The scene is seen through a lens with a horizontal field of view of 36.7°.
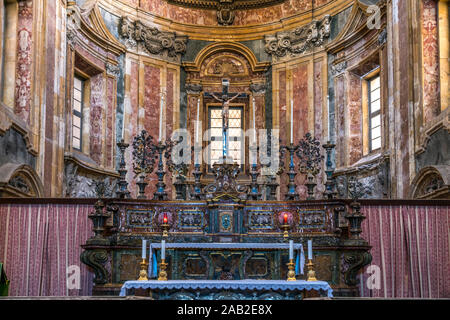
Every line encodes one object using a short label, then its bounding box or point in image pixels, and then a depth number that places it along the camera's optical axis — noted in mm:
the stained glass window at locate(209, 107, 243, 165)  19750
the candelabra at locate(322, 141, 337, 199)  12284
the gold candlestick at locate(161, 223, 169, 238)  10969
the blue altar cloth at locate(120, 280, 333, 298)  8672
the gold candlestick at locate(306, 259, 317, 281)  9002
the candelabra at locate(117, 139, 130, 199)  12030
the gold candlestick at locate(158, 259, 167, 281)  9133
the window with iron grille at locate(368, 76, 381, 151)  16938
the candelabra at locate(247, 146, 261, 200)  12633
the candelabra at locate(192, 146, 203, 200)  12312
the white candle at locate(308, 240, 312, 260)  8969
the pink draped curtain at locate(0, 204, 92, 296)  11836
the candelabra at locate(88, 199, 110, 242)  11023
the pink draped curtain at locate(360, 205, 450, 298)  11898
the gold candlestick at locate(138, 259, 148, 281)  8891
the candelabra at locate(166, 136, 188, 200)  12305
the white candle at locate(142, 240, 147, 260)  8852
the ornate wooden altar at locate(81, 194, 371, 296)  11117
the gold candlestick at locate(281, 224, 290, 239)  11109
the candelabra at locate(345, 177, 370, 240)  11211
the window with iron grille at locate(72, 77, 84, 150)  17312
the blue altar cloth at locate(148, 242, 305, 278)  10727
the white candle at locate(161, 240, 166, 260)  9148
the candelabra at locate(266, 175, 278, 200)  12883
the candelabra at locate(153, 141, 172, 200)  12250
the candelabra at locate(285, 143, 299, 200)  12742
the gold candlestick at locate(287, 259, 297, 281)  9070
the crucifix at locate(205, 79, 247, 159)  12281
